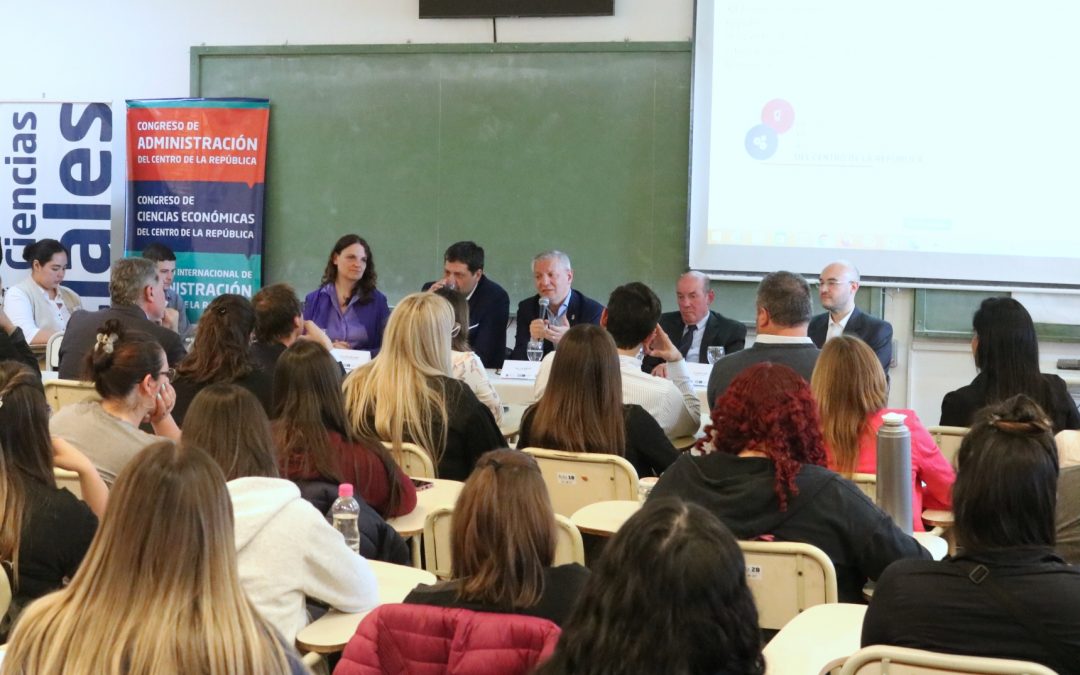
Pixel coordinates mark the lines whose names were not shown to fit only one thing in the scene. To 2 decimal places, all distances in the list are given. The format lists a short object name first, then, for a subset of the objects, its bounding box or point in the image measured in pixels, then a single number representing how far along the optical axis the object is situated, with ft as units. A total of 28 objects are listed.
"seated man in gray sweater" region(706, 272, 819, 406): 14.97
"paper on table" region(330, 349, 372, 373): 19.16
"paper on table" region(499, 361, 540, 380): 18.99
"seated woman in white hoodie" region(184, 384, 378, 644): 8.02
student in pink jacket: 11.61
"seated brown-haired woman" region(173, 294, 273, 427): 14.44
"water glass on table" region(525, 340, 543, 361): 20.29
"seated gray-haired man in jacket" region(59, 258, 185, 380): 17.80
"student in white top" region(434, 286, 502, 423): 15.66
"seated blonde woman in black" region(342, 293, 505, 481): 13.47
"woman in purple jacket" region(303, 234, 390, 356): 22.06
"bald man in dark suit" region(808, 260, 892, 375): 20.44
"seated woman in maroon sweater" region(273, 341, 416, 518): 10.40
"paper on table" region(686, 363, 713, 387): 18.46
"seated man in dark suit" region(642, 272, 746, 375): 20.94
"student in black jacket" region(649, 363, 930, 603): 9.16
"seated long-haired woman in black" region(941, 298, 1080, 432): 14.03
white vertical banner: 26.43
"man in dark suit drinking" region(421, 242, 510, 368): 22.40
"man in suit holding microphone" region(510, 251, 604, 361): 21.74
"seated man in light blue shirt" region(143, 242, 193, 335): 24.79
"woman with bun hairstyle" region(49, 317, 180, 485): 11.70
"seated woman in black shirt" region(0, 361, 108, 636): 8.66
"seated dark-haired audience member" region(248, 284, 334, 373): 15.85
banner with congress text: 26.14
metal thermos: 9.79
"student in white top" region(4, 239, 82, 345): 23.68
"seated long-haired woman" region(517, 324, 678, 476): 12.58
